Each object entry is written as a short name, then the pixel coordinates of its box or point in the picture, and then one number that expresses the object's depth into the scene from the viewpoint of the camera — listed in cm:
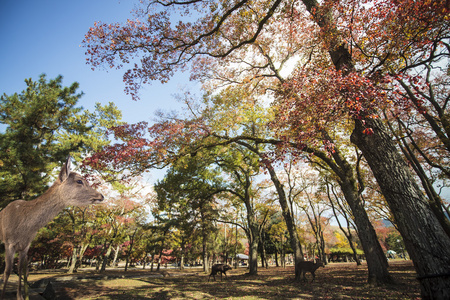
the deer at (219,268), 1356
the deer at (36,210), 206
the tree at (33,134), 652
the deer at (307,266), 1004
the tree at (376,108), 339
